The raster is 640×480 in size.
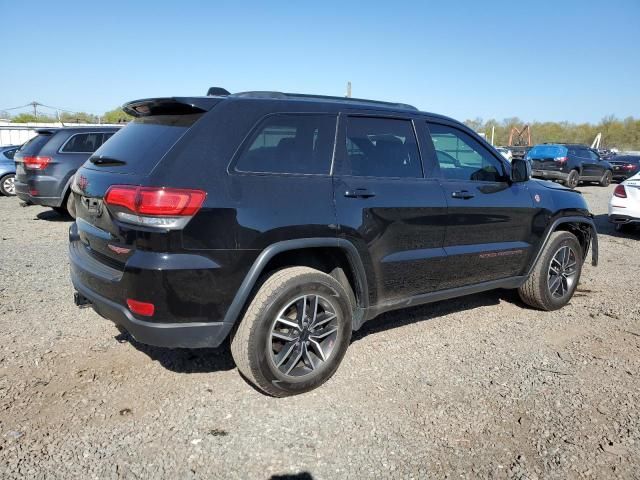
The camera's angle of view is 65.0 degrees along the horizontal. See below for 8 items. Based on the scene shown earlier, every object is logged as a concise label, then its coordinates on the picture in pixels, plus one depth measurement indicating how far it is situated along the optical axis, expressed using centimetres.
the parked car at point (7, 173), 1381
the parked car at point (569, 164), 1914
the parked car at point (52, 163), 893
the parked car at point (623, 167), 2283
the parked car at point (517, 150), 2751
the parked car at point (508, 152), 2638
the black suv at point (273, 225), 277
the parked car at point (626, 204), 879
